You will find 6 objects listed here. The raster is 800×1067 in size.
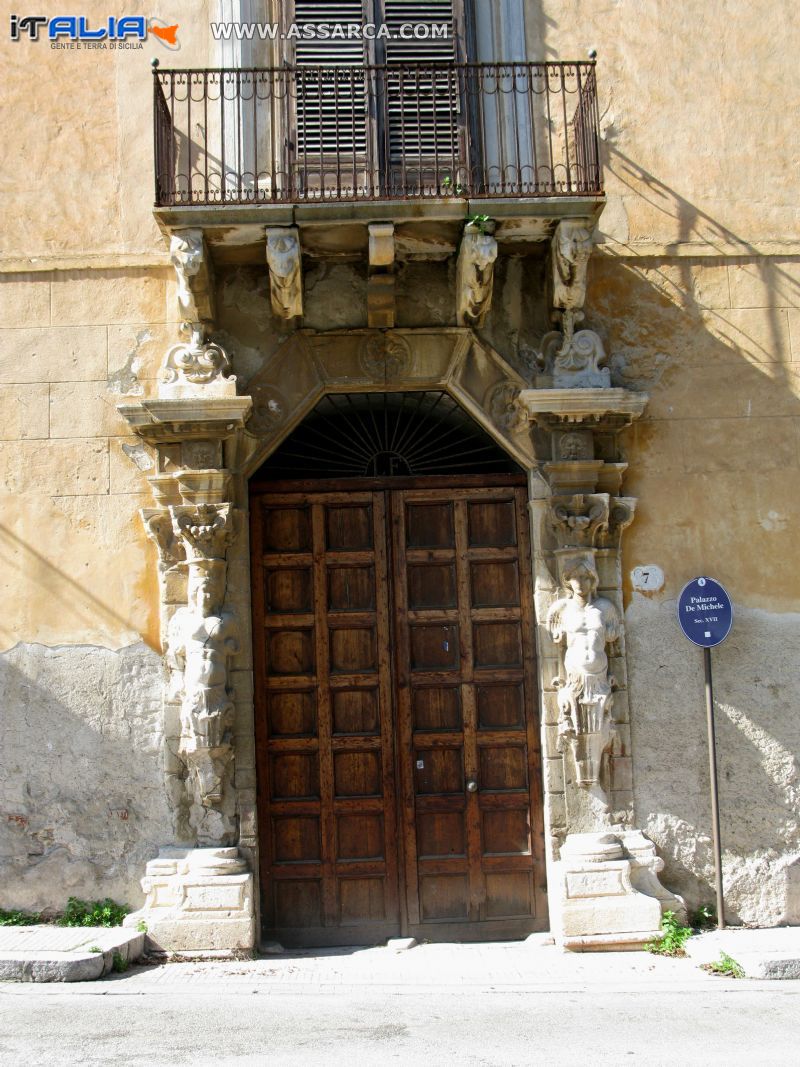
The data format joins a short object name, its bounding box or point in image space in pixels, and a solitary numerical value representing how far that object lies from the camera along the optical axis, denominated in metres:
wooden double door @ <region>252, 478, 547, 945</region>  7.57
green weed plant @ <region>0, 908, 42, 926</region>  7.32
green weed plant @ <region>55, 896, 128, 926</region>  7.30
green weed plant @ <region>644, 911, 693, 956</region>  7.06
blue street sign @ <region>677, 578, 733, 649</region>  7.51
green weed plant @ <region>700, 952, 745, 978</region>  6.61
